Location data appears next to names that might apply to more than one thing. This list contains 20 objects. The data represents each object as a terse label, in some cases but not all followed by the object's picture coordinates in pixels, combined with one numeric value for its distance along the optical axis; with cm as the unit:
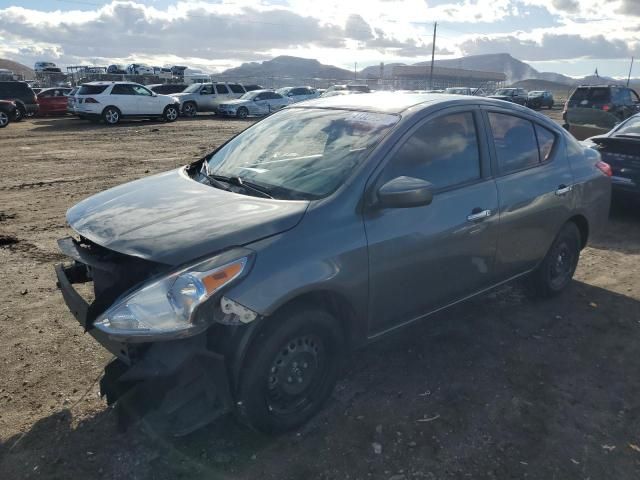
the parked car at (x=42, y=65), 4744
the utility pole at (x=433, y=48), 5988
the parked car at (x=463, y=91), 3254
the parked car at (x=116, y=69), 4422
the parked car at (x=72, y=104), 2097
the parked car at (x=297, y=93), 2893
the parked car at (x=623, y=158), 677
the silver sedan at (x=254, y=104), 2584
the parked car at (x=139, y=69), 4591
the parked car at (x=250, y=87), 3081
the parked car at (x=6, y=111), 1928
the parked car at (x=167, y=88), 2736
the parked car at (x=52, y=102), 2403
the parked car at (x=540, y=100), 3976
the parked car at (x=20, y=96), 2142
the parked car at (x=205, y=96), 2648
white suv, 2064
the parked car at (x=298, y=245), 240
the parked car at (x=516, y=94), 3900
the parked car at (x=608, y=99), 1812
